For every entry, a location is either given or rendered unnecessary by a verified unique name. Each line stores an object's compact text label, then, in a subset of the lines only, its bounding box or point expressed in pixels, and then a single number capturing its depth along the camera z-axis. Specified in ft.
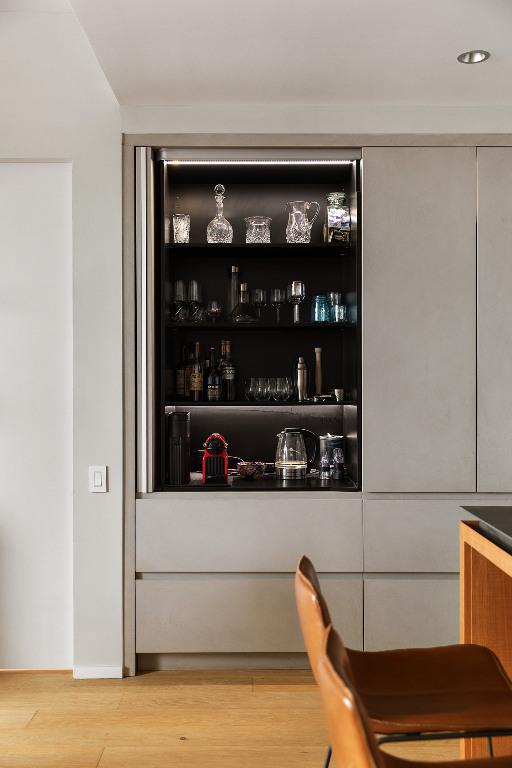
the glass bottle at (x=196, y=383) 11.10
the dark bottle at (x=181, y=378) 11.34
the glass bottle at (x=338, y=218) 10.87
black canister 10.59
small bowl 10.93
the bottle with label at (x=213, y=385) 11.06
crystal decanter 10.94
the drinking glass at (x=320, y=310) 10.97
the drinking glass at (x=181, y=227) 10.94
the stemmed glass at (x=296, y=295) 11.02
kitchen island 6.70
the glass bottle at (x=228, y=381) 11.18
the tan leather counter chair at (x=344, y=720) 3.33
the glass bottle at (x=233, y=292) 11.37
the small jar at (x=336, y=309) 10.95
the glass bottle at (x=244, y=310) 10.96
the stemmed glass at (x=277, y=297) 11.12
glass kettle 11.00
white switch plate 10.24
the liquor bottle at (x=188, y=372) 11.30
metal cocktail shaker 11.21
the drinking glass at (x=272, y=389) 10.98
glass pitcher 11.02
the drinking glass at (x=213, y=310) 10.92
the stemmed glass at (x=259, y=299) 11.10
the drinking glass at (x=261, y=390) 10.98
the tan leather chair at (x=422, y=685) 5.13
